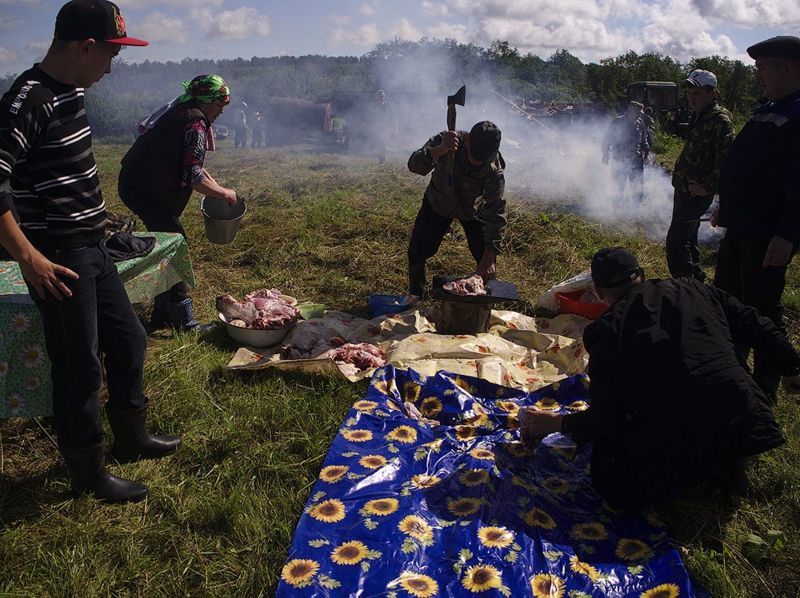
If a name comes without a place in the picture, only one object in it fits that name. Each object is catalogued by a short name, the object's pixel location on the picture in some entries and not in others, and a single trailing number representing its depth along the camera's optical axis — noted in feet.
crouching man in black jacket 8.12
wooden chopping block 15.22
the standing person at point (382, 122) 70.28
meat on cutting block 15.02
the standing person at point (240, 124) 74.49
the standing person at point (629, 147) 33.83
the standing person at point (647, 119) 35.65
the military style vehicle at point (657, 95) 46.14
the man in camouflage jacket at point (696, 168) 16.46
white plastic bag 16.98
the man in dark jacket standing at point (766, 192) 10.53
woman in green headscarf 13.74
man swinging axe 15.83
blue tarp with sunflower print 7.50
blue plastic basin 16.94
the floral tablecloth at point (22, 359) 9.92
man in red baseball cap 7.38
